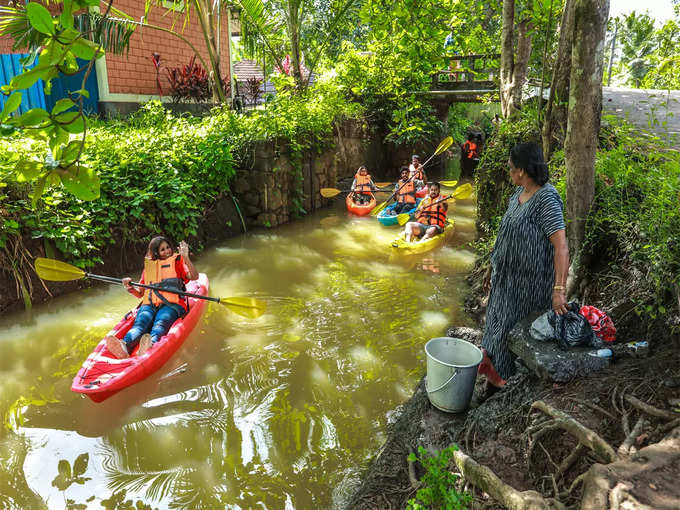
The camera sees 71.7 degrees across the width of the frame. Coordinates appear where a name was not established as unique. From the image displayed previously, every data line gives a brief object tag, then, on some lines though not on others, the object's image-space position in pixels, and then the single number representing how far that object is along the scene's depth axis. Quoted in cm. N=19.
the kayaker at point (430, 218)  885
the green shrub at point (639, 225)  304
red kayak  415
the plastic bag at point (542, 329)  299
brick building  1145
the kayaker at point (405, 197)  1068
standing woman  300
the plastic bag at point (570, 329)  296
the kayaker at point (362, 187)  1181
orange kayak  1148
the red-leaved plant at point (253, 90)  1577
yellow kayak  848
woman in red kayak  505
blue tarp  962
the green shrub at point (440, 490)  226
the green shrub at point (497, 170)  689
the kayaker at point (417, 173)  1084
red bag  323
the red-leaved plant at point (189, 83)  1255
